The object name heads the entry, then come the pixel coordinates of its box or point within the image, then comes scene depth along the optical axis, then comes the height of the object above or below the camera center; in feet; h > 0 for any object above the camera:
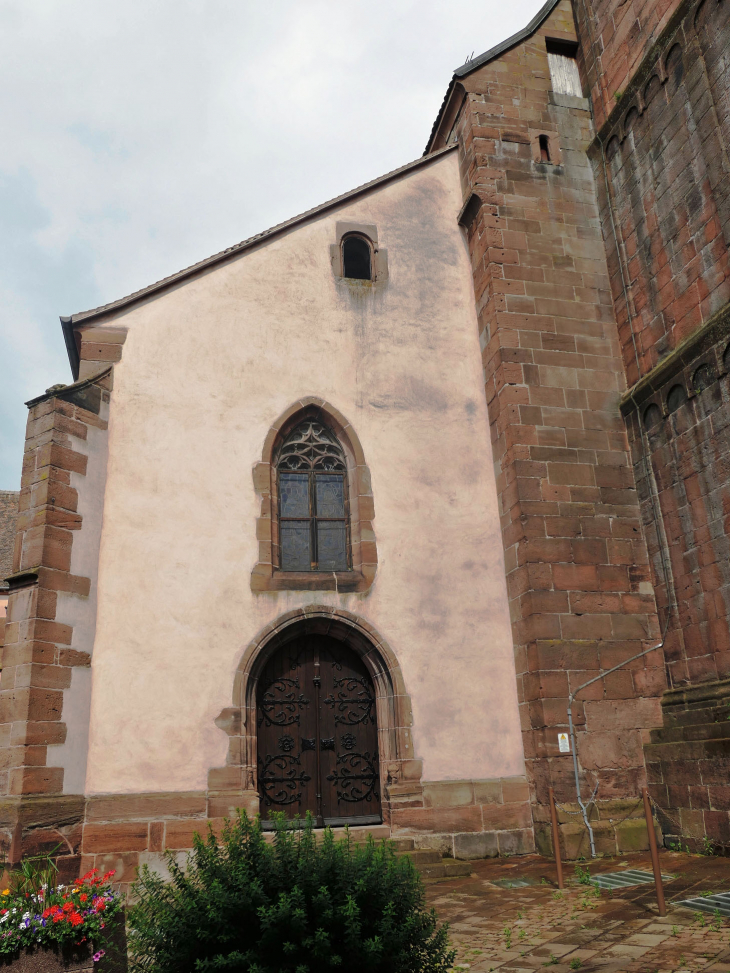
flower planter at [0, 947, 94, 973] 14.07 -2.66
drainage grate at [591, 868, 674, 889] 22.09 -2.86
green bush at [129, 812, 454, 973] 11.12 -1.69
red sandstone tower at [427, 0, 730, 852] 28.32 +13.95
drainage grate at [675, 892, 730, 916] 18.10 -2.94
